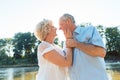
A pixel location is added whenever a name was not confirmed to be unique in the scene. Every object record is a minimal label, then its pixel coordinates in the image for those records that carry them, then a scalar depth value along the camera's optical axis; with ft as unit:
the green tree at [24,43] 102.66
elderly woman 4.83
